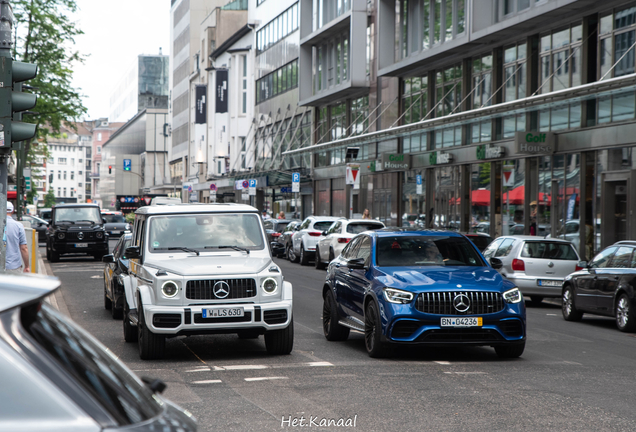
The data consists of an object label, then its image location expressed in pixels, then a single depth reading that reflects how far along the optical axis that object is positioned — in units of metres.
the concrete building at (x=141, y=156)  123.25
